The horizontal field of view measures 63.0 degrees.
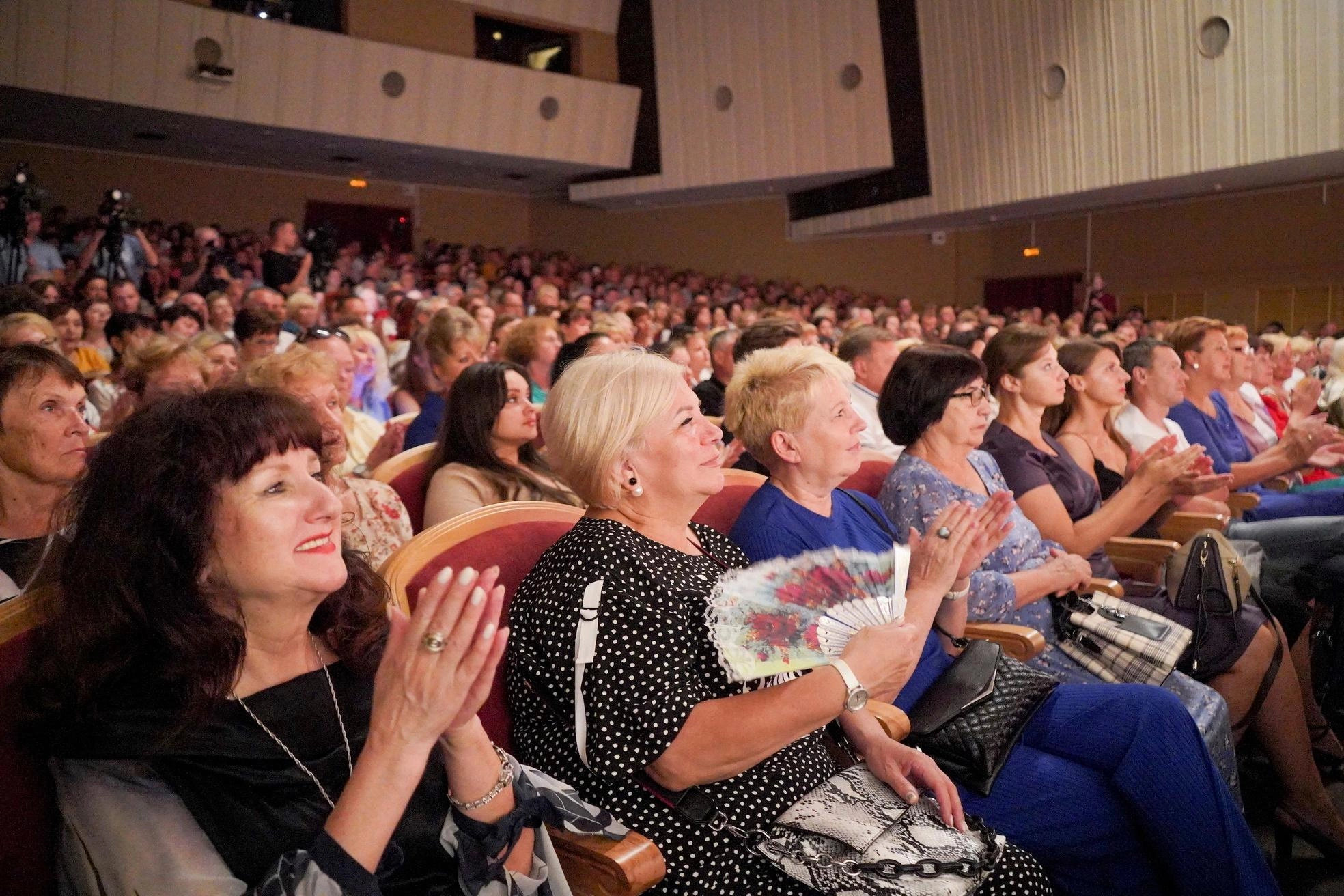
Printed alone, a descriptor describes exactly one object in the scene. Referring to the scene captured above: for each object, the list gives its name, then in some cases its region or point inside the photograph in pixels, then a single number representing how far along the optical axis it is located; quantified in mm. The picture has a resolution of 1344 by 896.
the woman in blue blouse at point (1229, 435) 3523
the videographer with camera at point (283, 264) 8586
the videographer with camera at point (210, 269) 8406
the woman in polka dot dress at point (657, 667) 1374
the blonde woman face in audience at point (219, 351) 3981
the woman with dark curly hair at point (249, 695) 1074
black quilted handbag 1824
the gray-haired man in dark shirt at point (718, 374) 4211
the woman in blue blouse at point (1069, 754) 1774
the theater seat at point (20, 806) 1098
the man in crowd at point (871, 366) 4148
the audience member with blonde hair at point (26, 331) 3773
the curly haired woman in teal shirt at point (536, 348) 4523
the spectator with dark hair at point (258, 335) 4559
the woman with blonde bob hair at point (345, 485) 2367
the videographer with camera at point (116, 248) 8062
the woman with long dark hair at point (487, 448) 2588
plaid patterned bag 2270
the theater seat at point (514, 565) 1308
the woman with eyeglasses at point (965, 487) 2273
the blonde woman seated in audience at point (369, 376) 4660
